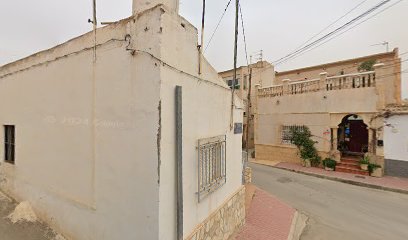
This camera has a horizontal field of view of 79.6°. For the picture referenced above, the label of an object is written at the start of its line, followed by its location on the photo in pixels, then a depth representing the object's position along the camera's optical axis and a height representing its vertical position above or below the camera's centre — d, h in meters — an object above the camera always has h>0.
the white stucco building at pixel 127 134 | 3.40 -0.25
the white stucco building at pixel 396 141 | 12.46 -1.04
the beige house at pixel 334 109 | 13.23 +0.69
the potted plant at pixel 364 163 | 13.37 -2.32
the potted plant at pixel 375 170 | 12.96 -2.63
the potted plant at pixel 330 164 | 14.44 -2.60
